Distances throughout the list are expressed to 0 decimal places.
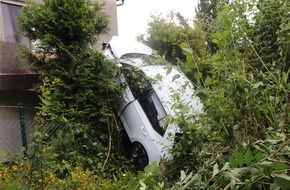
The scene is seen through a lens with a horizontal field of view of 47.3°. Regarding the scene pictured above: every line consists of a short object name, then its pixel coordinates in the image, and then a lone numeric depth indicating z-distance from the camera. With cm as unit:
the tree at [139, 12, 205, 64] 1150
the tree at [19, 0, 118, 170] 580
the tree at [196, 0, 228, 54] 384
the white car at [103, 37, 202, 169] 584
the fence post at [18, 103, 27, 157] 549
